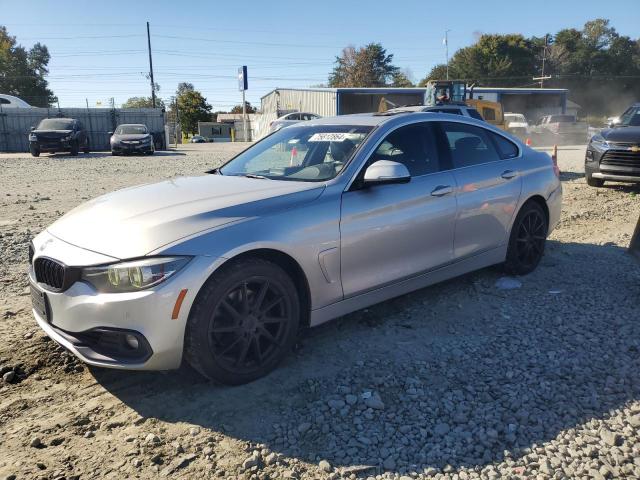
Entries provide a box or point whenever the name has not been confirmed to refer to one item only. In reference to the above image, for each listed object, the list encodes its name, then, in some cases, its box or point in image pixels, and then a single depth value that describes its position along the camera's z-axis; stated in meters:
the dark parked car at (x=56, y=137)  22.80
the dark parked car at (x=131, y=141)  23.86
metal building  46.22
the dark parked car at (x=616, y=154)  10.38
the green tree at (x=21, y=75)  66.95
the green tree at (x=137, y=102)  105.94
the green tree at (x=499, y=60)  79.31
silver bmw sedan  2.92
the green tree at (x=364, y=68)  89.50
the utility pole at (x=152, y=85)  51.59
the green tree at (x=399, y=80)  92.73
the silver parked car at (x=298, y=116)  30.58
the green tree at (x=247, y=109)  106.12
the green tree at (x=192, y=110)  80.31
